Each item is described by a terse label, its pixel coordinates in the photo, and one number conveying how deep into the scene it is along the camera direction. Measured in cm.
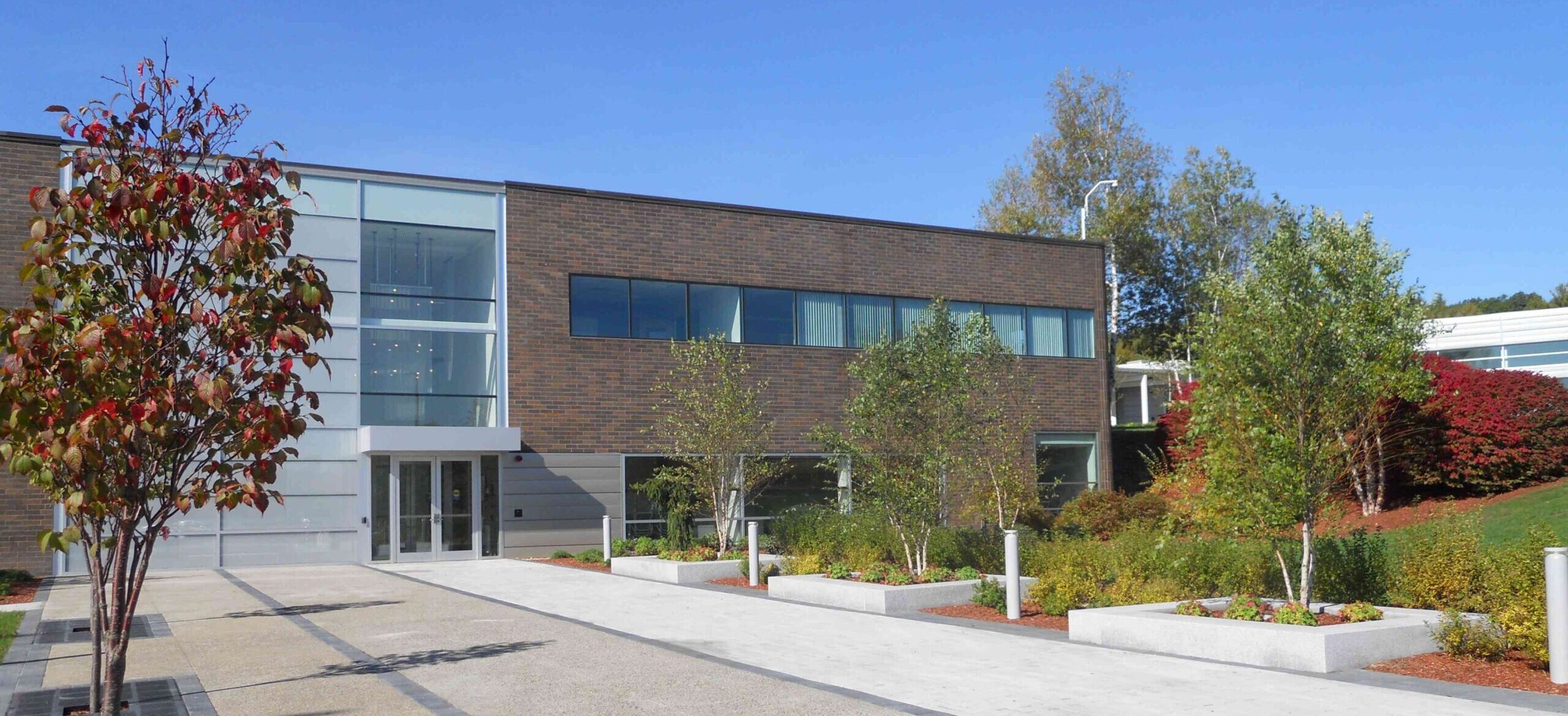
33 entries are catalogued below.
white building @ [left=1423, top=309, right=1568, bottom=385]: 4841
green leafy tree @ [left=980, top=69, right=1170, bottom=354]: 4203
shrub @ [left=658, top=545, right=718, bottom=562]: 2059
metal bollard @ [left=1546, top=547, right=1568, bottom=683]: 875
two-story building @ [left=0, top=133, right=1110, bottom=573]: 2408
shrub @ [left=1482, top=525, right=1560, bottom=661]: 941
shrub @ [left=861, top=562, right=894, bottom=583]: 1586
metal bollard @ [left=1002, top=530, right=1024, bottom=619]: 1338
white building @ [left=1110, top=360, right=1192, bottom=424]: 4706
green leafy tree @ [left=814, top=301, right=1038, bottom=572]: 1666
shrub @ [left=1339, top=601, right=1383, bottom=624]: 1052
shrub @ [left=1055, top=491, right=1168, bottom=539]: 2561
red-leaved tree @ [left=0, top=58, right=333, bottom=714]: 689
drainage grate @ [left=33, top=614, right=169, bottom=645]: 1315
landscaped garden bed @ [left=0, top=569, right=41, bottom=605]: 1781
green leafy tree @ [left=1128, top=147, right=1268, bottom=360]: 4219
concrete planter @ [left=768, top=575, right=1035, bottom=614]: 1461
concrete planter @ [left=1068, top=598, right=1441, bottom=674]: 966
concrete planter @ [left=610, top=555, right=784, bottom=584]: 1948
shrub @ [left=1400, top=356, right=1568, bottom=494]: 2372
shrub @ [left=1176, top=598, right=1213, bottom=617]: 1136
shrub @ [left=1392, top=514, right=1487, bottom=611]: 1179
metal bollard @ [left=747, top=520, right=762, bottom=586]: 1847
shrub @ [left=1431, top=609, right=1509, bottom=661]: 965
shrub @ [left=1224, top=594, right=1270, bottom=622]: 1084
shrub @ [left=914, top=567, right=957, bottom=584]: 1571
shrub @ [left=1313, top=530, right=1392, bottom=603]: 1266
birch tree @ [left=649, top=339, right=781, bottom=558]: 2111
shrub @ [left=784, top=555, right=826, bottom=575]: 1798
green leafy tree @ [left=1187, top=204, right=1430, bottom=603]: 1133
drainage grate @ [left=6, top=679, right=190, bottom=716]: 892
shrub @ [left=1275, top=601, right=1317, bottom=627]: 1046
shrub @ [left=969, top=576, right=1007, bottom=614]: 1441
